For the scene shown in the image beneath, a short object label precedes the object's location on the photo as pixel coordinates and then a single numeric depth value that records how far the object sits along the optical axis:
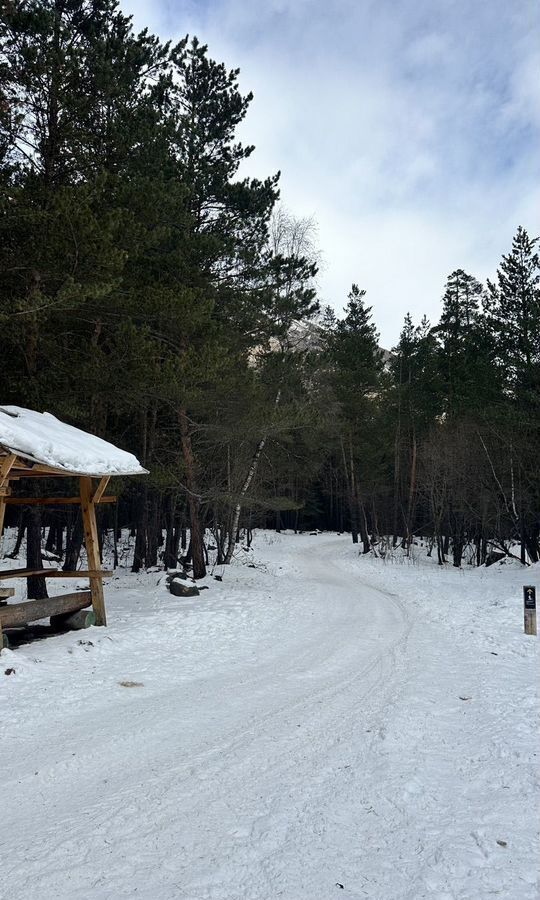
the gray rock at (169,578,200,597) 13.82
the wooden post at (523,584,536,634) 9.97
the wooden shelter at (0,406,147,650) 7.72
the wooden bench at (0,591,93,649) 8.02
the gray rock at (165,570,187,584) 14.84
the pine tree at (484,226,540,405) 20.38
